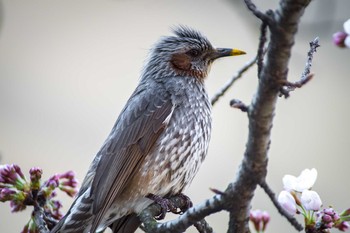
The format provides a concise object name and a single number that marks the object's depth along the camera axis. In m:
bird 8.52
